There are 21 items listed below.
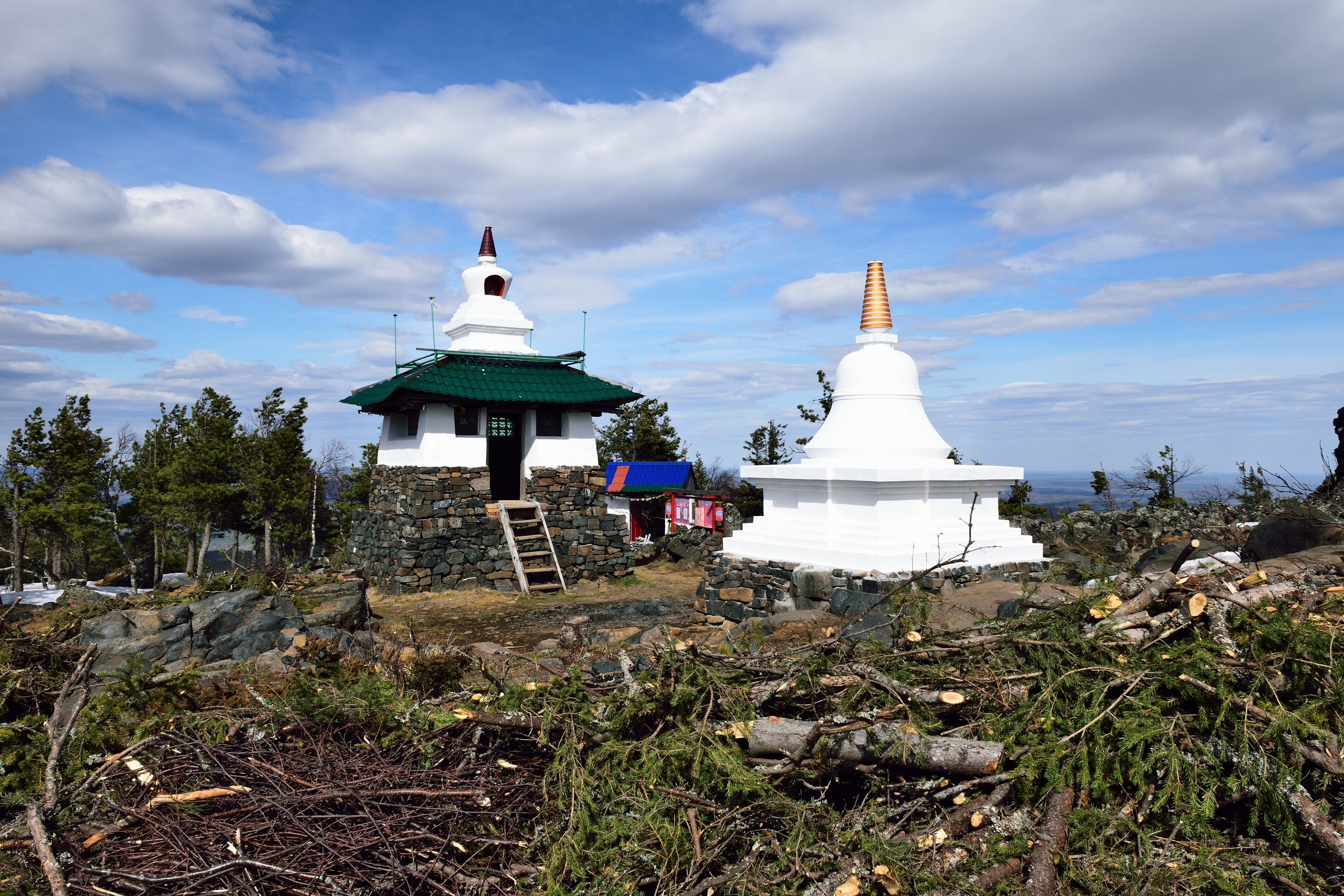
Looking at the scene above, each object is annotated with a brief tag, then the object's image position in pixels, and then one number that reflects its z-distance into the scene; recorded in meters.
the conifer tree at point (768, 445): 23.88
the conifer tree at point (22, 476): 20.94
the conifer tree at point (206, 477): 21.72
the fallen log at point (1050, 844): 3.05
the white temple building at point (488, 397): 16.42
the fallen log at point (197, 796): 3.67
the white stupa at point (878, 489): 9.15
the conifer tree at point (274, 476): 23.14
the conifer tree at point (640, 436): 31.02
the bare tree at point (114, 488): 25.33
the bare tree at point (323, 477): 26.36
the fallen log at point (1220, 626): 3.94
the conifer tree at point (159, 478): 23.06
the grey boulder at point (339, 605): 10.38
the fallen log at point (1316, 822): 3.02
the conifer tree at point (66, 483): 21.45
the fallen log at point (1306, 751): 3.18
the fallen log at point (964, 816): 3.38
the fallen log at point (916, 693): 3.86
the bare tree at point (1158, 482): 18.80
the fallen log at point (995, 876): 3.09
